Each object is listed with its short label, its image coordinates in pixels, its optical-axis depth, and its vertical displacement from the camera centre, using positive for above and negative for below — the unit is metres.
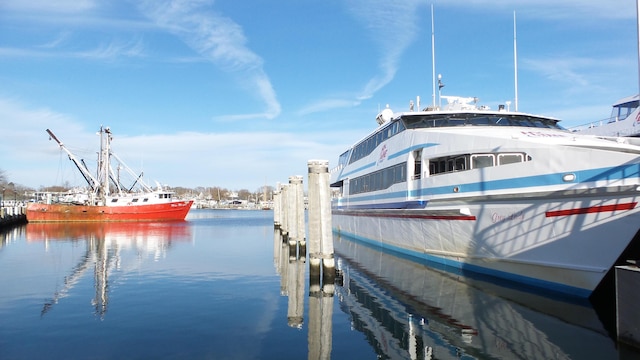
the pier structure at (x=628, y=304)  6.88 -1.70
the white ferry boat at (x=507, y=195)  9.49 +0.12
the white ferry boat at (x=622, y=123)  18.92 +3.53
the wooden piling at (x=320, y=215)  12.93 -0.43
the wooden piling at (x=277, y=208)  35.34 -0.66
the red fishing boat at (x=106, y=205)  48.66 -0.33
